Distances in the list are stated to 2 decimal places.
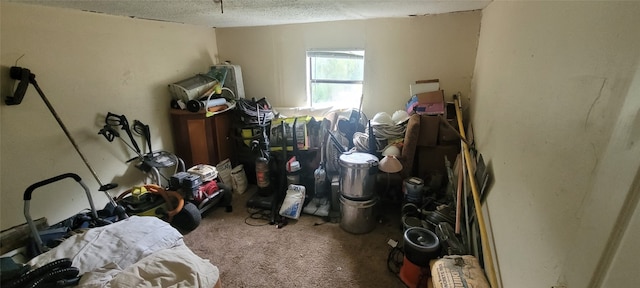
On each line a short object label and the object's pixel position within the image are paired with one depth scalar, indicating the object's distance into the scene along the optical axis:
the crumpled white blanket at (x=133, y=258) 1.31
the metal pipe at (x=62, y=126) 1.97
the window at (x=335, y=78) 3.40
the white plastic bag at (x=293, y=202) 2.78
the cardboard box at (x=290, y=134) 3.10
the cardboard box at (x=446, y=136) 2.70
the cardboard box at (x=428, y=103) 2.80
